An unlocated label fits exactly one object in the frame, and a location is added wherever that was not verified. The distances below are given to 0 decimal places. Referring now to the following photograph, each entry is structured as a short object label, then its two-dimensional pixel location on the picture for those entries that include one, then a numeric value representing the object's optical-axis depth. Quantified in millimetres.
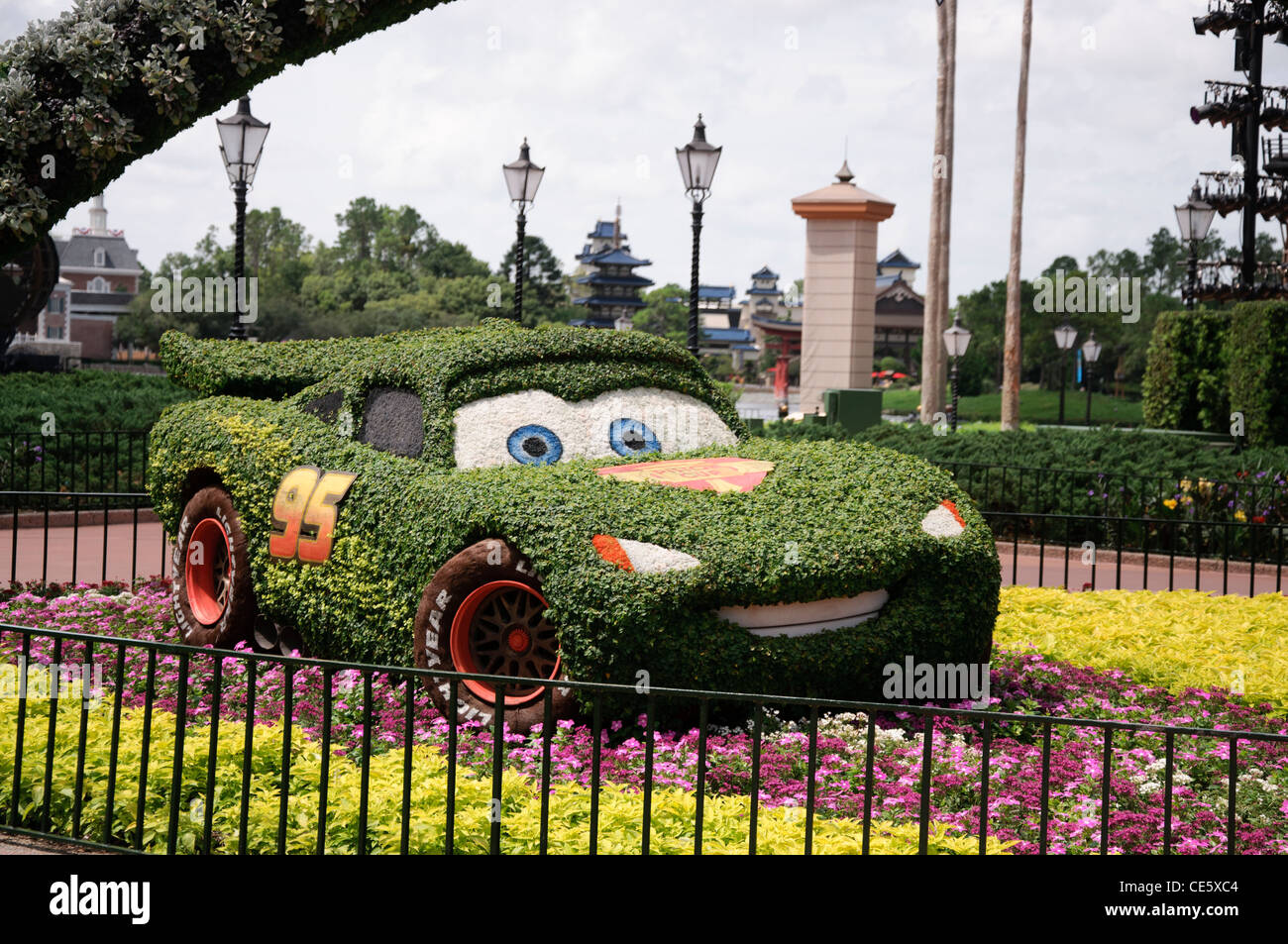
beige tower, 35719
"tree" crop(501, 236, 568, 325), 83688
